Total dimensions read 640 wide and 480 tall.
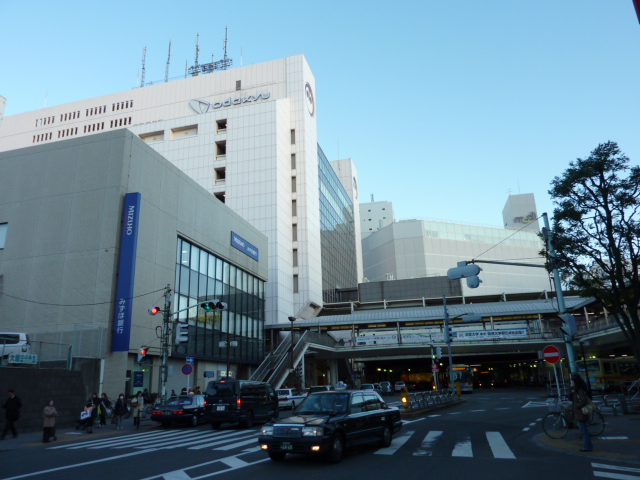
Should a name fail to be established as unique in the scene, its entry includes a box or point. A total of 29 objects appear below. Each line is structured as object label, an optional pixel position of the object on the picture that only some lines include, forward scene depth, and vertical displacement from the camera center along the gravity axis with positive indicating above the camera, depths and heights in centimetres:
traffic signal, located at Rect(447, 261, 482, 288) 1603 +314
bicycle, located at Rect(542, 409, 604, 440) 1420 -176
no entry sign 1654 +44
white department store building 6178 +3177
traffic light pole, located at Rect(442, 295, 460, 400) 3425 +246
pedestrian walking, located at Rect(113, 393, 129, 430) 2205 -131
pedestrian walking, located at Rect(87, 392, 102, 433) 2190 -117
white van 2203 +175
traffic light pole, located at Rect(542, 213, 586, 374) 1477 +230
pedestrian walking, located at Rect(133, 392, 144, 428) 2241 -130
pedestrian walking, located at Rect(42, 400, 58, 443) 1712 -136
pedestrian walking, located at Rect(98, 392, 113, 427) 2325 -136
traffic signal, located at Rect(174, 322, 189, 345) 2489 +217
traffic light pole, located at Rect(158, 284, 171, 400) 2511 +120
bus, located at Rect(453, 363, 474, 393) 5396 -67
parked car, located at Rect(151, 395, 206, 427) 2169 -140
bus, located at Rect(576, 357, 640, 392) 4403 -65
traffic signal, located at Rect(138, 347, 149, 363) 2485 +126
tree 1838 +505
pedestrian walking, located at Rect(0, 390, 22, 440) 1736 -93
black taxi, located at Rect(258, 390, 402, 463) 1051 -117
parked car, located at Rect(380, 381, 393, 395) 5812 -183
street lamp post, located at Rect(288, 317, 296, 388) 4344 +10
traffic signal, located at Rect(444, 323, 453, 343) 3422 +242
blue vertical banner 2905 +638
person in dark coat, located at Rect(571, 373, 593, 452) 1166 -93
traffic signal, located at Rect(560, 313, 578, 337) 1451 +119
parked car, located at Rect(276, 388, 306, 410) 3158 -143
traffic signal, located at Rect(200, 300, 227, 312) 2484 +359
